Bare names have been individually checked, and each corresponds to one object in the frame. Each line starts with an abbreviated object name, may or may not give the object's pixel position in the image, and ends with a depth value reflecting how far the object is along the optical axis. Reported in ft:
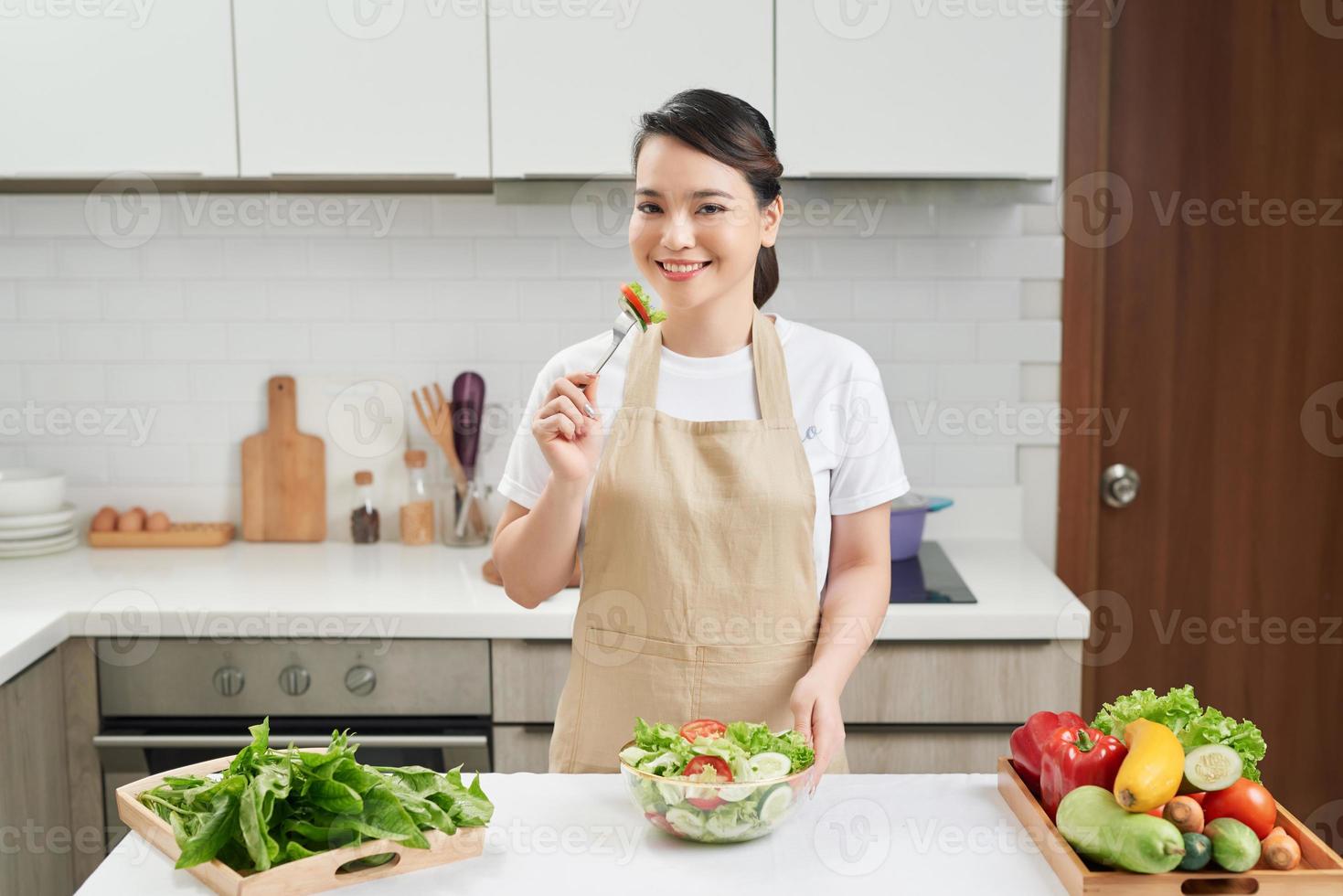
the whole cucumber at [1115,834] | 3.81
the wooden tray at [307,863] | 3.88
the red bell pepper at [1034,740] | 4.46
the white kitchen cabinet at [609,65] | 8.04
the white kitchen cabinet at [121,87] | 8.12
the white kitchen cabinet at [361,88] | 8.09
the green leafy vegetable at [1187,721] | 4.12
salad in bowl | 4.10
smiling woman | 5.63
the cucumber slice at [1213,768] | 4.02
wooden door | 9.22
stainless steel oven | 7.72
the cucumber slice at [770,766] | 4.15
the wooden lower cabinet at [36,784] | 6.97
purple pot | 8.67
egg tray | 9.36
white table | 4.03
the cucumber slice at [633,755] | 4.29
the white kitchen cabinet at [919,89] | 8.04
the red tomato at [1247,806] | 3.98
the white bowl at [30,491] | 8.98
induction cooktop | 7.87
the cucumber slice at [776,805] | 4.14
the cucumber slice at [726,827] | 4.16
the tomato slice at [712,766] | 4.11
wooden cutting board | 9.61
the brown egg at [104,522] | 9.46
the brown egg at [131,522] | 9.43
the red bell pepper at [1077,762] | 4.17
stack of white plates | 8.99
